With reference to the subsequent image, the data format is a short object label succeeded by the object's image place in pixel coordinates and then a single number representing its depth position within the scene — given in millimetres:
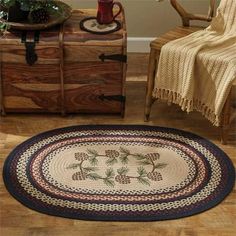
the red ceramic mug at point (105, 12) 2627
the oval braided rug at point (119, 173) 2139
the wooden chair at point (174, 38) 2508
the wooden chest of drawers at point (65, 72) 2527
